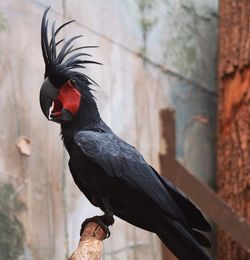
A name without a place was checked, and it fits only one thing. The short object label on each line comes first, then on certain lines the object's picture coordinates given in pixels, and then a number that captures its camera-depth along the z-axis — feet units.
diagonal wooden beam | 24.07
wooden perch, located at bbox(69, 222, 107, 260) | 13.44
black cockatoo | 15.37
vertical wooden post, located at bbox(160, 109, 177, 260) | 24.70
